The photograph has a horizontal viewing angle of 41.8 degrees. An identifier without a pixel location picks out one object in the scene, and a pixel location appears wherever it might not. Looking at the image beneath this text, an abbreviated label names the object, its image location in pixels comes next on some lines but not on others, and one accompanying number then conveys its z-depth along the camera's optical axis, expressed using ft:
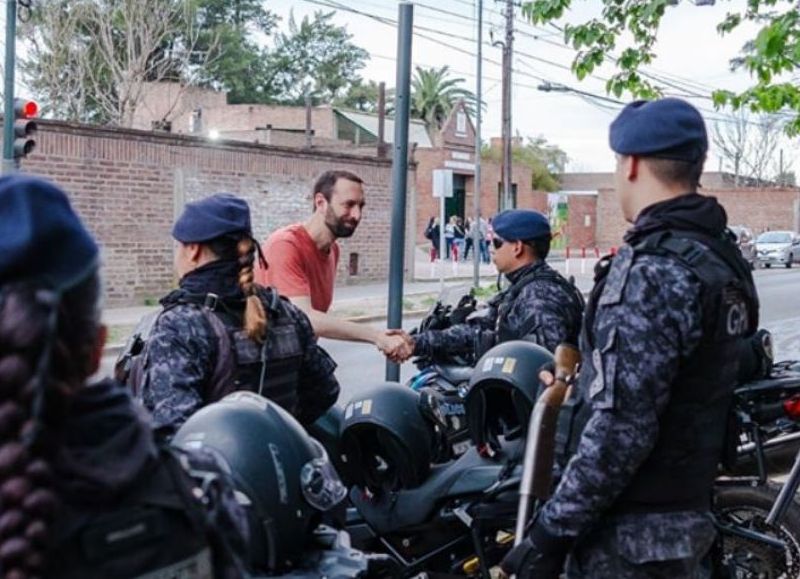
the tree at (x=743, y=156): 209.56
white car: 127.65
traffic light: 42.70
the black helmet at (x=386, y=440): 11.91
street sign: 75.97
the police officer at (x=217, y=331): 9.80
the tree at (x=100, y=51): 106.11
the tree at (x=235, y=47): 173.99
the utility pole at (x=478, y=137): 95.39
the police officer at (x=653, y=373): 8.13
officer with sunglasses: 14.80
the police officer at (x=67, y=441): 4.24
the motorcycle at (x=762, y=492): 13.65
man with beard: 15.58
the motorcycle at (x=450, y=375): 15.53
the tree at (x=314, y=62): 209.26
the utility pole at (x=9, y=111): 42.04
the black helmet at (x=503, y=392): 11.68
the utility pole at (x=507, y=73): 107.34
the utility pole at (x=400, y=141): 16.24
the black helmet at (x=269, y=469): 7.06
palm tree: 225.15
